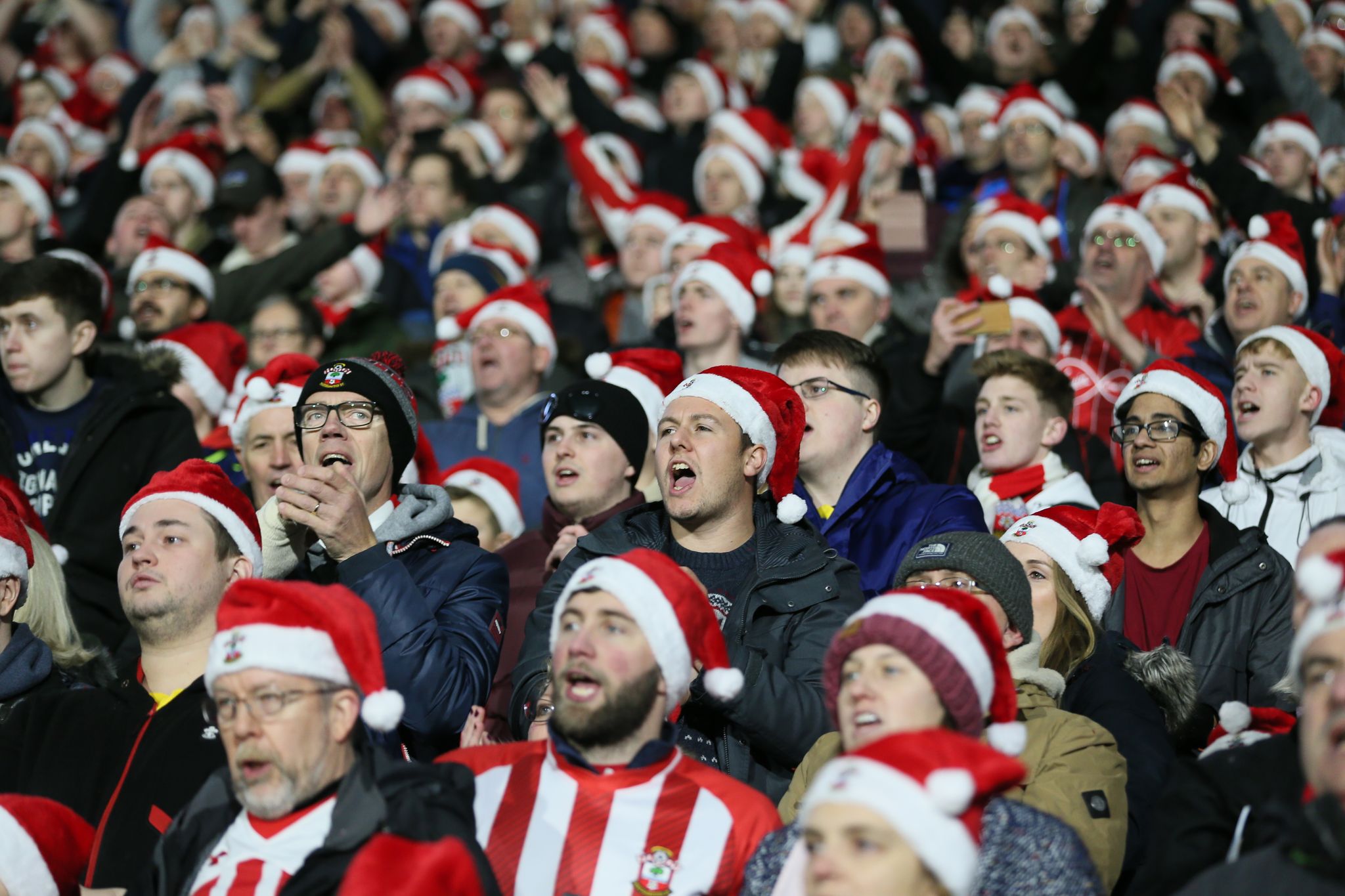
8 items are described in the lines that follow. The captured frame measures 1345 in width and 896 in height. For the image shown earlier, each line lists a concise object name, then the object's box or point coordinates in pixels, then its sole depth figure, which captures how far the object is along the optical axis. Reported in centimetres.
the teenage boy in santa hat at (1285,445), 1337
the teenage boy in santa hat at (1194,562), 1173
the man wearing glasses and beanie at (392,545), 1004
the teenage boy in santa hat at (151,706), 954
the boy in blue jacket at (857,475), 1209
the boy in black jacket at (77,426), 1430
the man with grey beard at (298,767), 816
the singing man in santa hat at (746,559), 963
